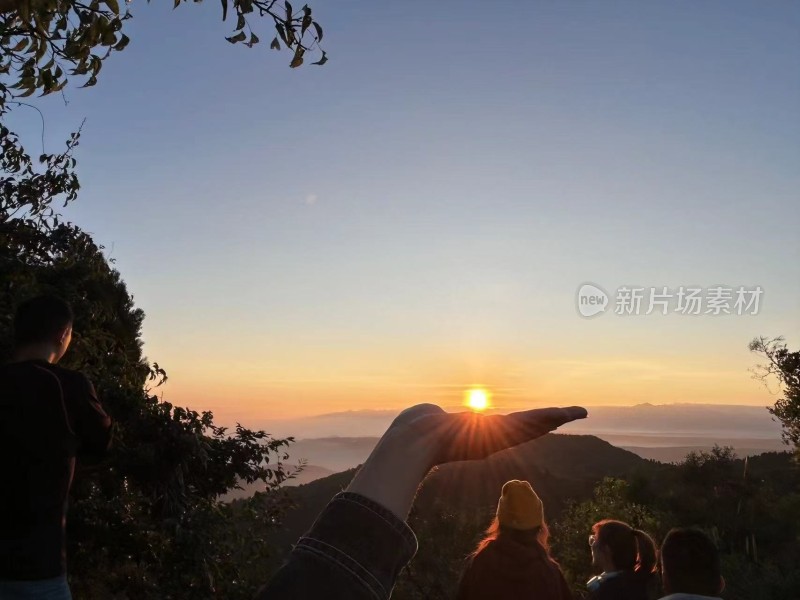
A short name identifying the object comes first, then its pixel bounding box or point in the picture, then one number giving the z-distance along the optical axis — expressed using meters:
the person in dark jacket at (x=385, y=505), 0.81
